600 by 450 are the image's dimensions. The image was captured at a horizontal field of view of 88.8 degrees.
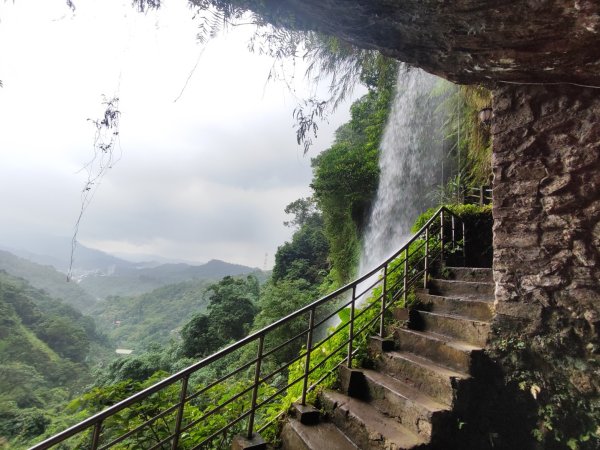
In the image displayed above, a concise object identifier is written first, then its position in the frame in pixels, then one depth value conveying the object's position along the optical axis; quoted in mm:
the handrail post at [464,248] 4676
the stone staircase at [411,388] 2371
